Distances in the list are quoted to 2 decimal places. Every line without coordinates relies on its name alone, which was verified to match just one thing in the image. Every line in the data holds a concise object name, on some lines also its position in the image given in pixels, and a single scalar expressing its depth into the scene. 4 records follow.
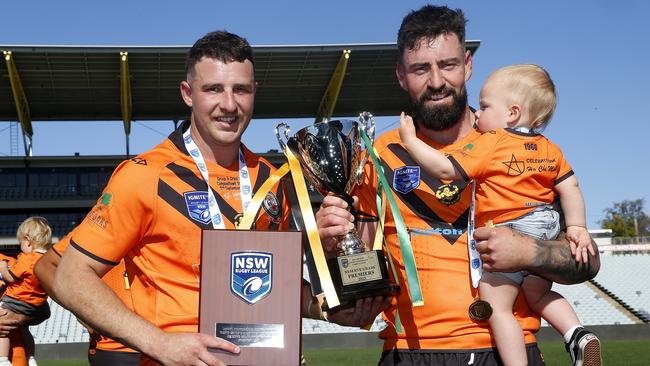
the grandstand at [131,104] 23.62
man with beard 2.91
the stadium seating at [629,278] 24.19
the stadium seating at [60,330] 20.30
